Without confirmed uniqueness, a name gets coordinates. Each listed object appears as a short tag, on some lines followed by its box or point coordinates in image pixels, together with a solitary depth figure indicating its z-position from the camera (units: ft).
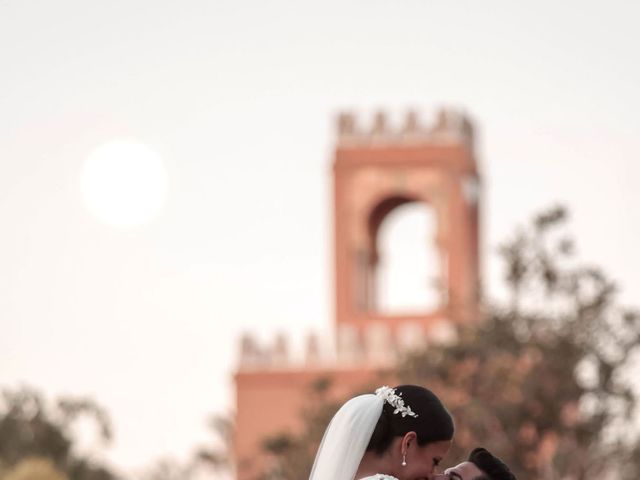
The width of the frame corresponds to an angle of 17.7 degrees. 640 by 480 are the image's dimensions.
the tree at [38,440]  99.55
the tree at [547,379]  80.59
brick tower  137.80
